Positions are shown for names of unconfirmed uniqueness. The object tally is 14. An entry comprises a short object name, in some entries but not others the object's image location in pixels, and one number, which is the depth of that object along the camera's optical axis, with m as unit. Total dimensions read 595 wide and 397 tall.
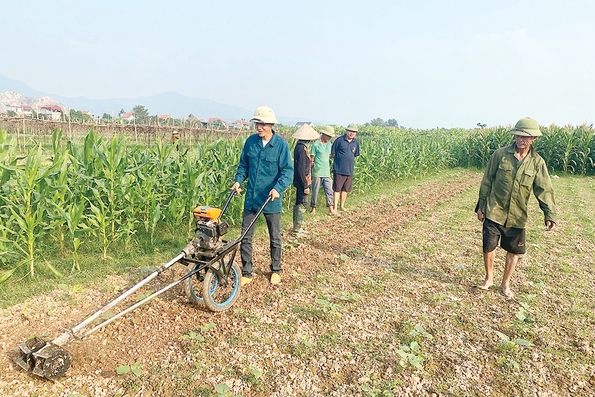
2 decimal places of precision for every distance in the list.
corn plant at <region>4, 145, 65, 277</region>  4.50
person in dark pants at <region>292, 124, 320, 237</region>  7.35
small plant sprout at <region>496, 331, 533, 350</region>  3.89
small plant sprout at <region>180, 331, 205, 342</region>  3.74
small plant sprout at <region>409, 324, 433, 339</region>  4.08
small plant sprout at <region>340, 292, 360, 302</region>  4.80
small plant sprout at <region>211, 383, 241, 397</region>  2.99
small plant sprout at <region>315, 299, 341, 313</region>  4.49
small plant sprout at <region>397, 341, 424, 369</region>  3.58
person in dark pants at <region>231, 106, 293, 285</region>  4.78
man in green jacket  4.79
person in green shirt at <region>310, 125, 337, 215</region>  8.93
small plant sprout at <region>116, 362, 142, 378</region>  3.19
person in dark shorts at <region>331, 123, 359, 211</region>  9.20
